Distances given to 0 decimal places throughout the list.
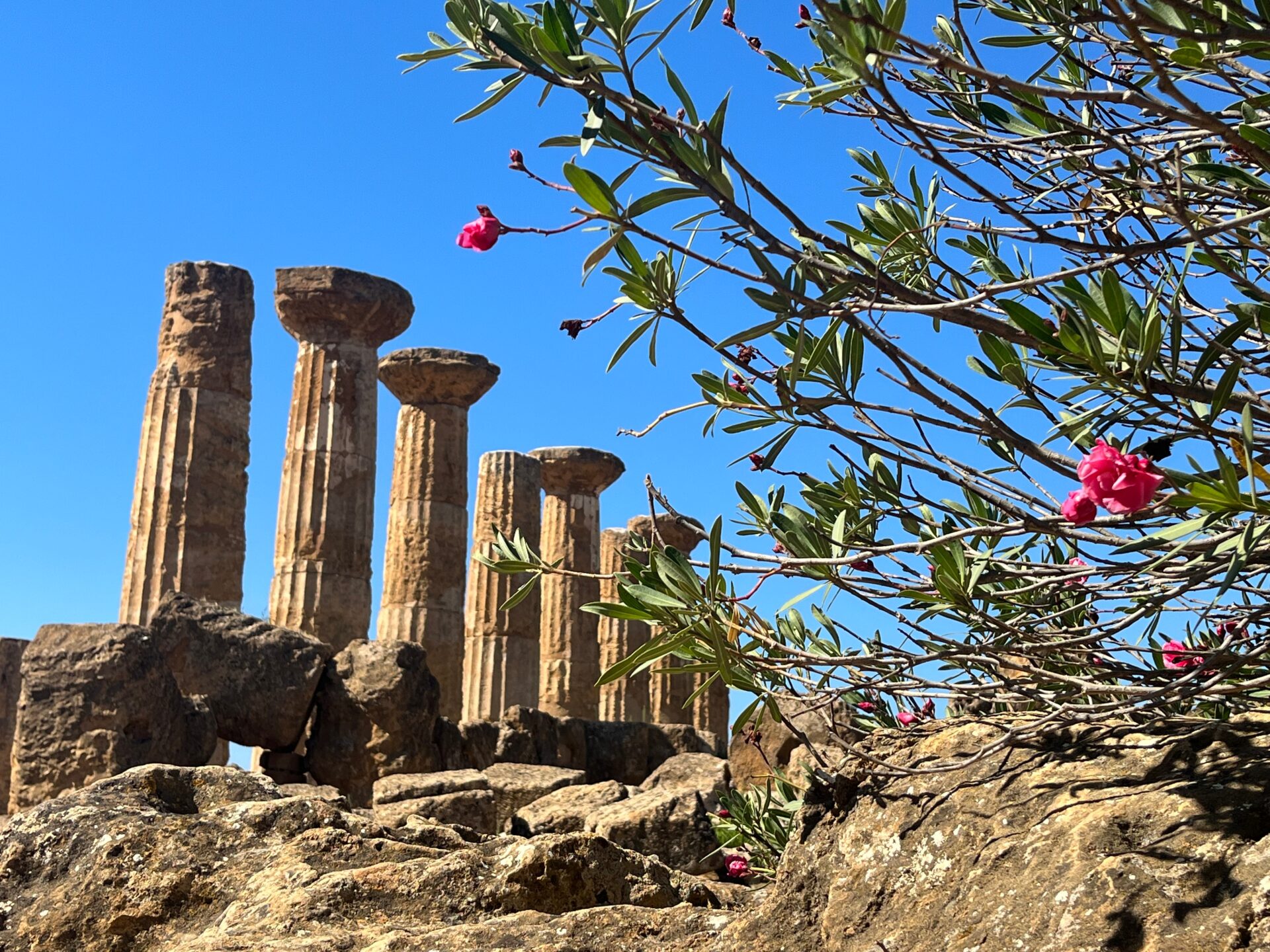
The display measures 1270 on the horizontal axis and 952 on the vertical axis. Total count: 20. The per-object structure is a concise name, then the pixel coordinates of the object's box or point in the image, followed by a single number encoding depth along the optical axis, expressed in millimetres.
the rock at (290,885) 2654
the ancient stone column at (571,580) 21672
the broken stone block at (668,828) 7098
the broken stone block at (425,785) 9938
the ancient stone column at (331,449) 15719
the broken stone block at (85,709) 9922
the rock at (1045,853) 1929
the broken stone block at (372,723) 12398
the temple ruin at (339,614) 10234
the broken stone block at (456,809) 9258
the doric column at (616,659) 22297
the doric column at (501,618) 19297
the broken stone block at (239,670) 12281
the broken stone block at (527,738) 14242
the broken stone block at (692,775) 10131
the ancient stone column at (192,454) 14977
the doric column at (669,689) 23094
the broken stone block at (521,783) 10180
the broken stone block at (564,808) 8188
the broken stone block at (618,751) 15672
